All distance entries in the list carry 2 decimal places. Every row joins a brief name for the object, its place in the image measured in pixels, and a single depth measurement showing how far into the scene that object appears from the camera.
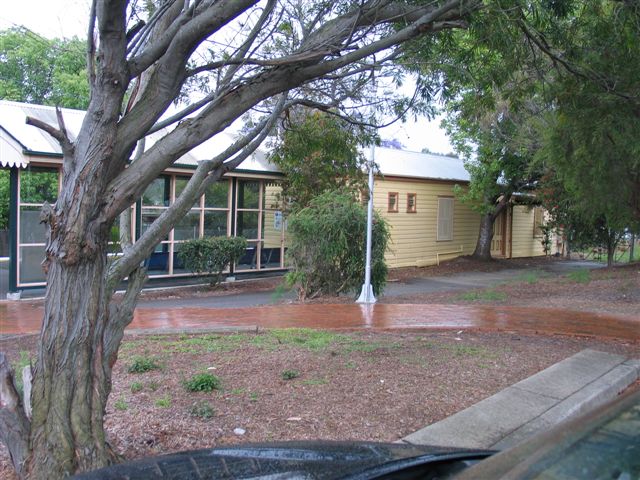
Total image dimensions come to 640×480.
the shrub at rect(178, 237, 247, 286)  16.27
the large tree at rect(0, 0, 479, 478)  3.52
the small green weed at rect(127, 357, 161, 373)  6.15
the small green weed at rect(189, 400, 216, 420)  4.81
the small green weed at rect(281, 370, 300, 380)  6.01
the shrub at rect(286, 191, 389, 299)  12.89
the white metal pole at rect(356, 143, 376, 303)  12.24
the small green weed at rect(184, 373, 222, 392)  5.48
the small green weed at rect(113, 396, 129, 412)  4.91
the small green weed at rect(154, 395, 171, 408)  4.99
